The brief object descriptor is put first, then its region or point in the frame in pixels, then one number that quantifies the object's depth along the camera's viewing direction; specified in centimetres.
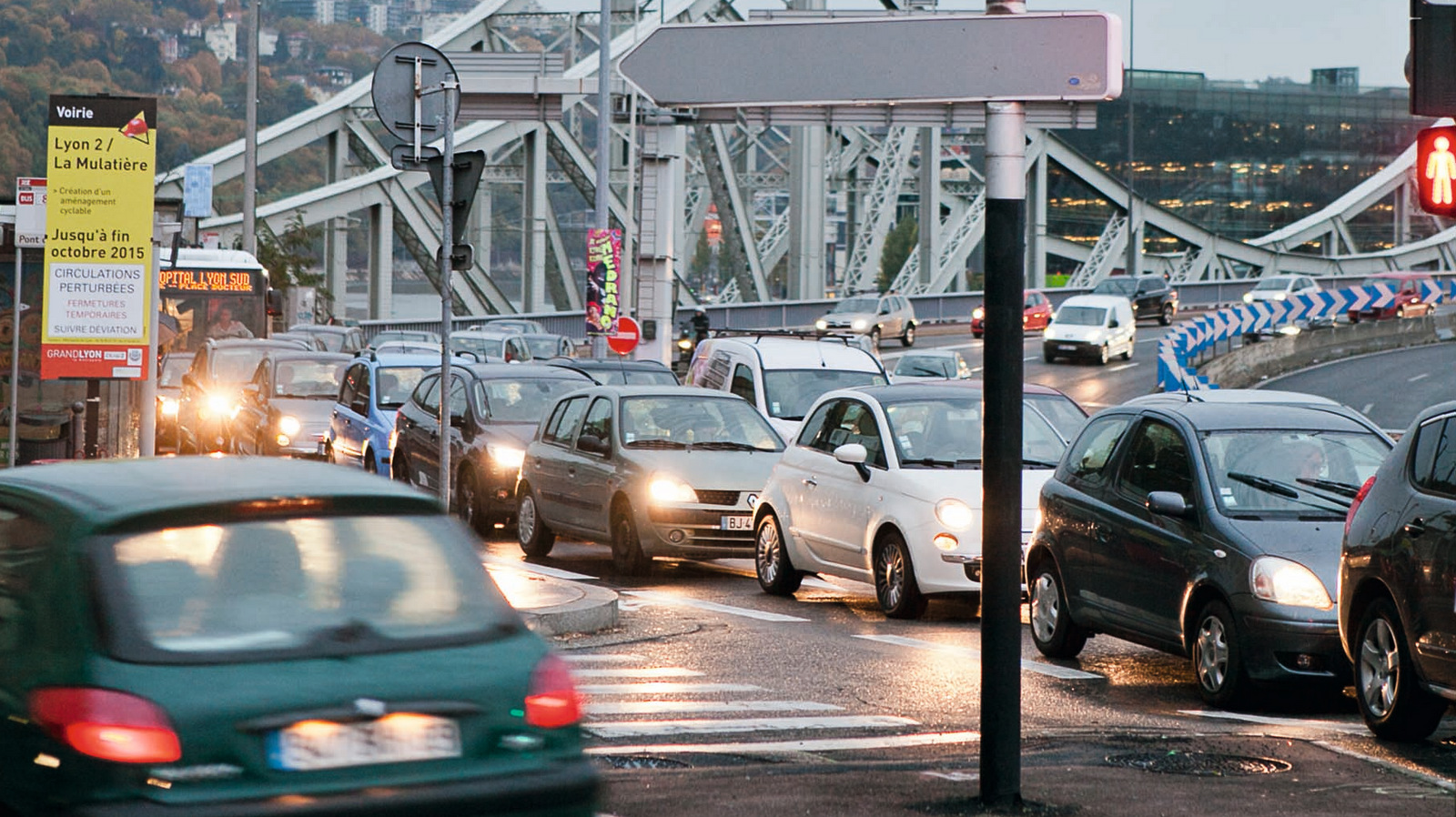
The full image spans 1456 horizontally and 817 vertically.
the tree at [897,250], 19662
